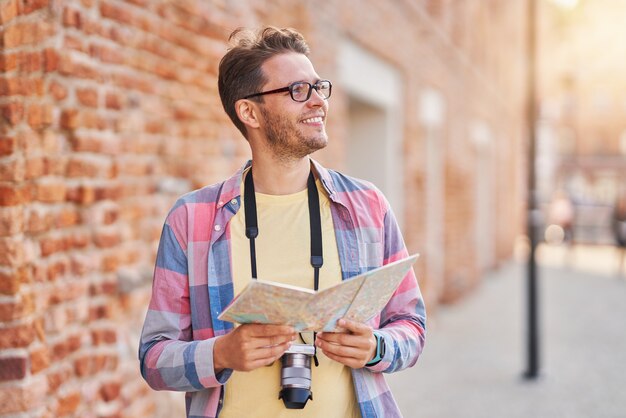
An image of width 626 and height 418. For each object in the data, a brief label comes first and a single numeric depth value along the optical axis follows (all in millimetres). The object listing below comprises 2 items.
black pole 7324
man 1982
